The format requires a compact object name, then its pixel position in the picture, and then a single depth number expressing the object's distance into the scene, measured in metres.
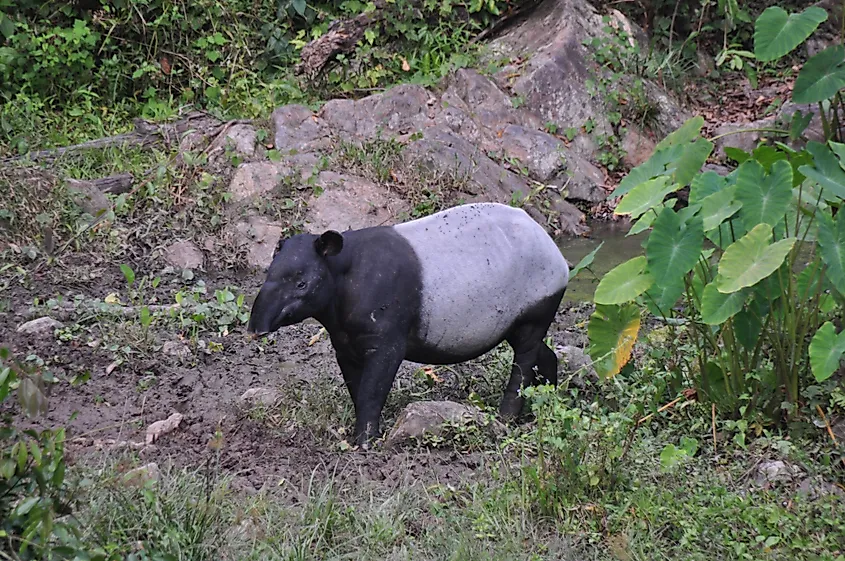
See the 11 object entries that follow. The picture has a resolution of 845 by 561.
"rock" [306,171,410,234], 19.50
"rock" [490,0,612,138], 24.58
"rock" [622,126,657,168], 24.23
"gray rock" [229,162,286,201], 19.89
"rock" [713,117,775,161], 24.31
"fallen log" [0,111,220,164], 21.30
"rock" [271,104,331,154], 21.41
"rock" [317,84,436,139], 22.28
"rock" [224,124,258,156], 21.00
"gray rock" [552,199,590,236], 21.62
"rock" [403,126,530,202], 21.23
